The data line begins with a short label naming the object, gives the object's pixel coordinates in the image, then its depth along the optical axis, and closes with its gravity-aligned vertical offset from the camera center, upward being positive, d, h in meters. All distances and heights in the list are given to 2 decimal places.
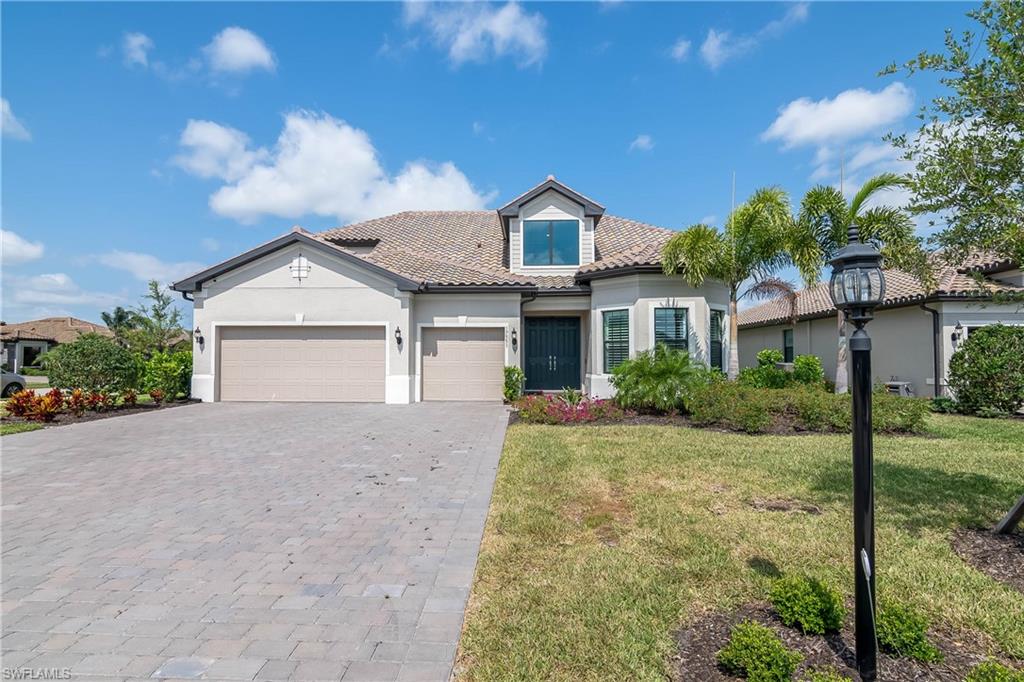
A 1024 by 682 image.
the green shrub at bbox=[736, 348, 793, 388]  13.49 -0.67
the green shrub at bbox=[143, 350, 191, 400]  14.31 -0.51
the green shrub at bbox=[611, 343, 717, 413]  11.17 -0.63
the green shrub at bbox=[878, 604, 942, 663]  2.68 -1.63
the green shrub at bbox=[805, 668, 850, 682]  2.34 -1.67
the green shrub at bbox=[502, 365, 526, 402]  14.52 -0.88
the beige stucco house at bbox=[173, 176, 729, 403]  14.05 +1.09
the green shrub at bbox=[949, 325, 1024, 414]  11.59 -0.40
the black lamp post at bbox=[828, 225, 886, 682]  2.57 -0.33
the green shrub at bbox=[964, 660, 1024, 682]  2.26 -1.57
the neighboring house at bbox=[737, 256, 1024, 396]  13.60 +0.90
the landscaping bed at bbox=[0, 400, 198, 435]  10.53 -1.49
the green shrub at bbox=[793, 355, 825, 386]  14.36 -0.54
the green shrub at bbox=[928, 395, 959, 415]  12.66 -1.40
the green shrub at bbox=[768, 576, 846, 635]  2.89 -1.59
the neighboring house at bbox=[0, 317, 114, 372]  35.47 +1.68
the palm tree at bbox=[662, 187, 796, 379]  12.35 +2.89
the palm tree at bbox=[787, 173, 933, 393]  12.03 +3.43
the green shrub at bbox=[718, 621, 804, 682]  2.44 -1.61
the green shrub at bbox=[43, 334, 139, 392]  12.54 -0.22
